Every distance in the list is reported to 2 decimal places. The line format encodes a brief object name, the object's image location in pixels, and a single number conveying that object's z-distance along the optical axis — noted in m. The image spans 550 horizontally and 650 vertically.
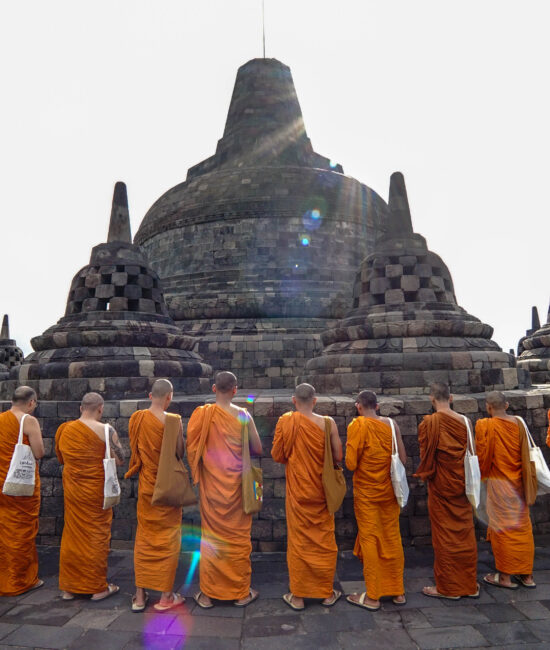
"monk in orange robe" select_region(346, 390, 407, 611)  4.07
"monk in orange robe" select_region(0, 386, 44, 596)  4.42
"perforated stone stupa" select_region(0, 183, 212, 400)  7.05
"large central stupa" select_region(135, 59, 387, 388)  13.48
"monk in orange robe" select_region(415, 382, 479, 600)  4.19
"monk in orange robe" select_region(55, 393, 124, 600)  4.30
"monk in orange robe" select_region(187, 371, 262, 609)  4.08
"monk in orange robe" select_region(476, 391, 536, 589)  4.39
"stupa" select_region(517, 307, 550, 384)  12.10
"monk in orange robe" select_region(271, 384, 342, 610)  4.07
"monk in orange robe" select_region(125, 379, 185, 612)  4.08
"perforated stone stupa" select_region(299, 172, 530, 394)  7.25
